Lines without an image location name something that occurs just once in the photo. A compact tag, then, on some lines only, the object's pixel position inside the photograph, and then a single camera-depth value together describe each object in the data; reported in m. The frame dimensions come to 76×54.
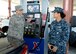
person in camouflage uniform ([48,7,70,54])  1.39
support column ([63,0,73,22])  2.08
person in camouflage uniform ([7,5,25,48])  1.60
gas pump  1.73
